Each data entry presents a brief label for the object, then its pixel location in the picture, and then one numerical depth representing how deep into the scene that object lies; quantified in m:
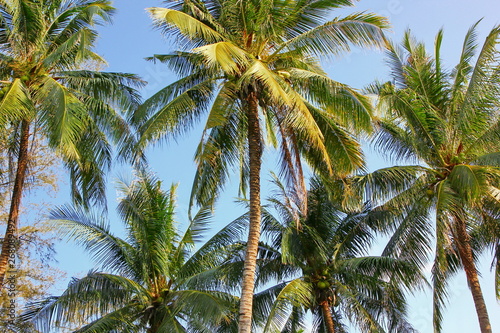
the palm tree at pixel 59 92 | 13.51
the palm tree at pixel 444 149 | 13.93
